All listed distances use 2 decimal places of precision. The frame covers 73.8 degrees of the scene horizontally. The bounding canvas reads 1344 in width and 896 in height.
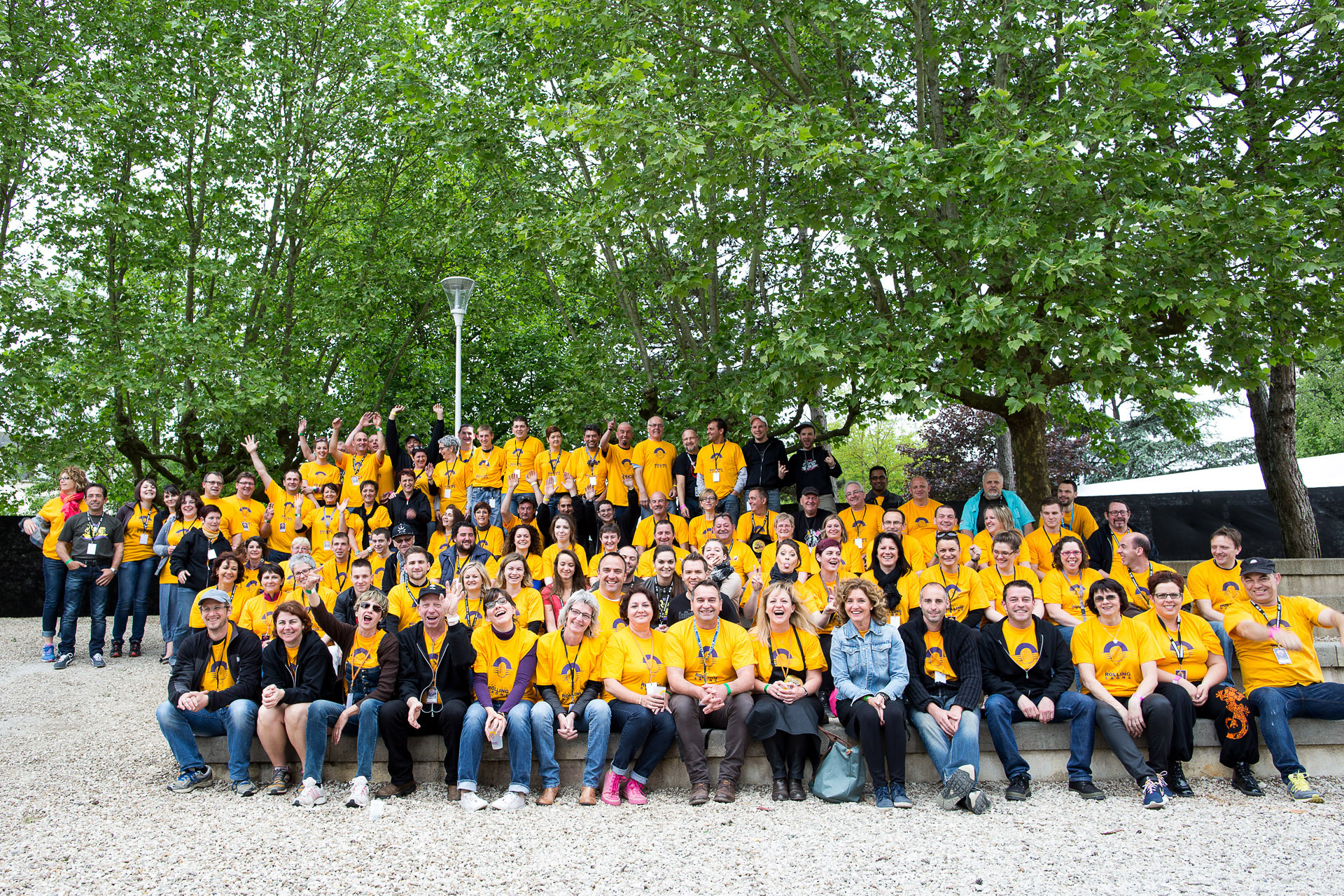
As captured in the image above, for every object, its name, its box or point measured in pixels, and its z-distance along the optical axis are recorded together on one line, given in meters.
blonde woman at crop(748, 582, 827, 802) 5.44
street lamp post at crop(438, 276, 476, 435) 11.48
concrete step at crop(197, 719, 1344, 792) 5.59
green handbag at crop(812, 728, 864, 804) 5.32
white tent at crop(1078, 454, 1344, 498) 17.67
